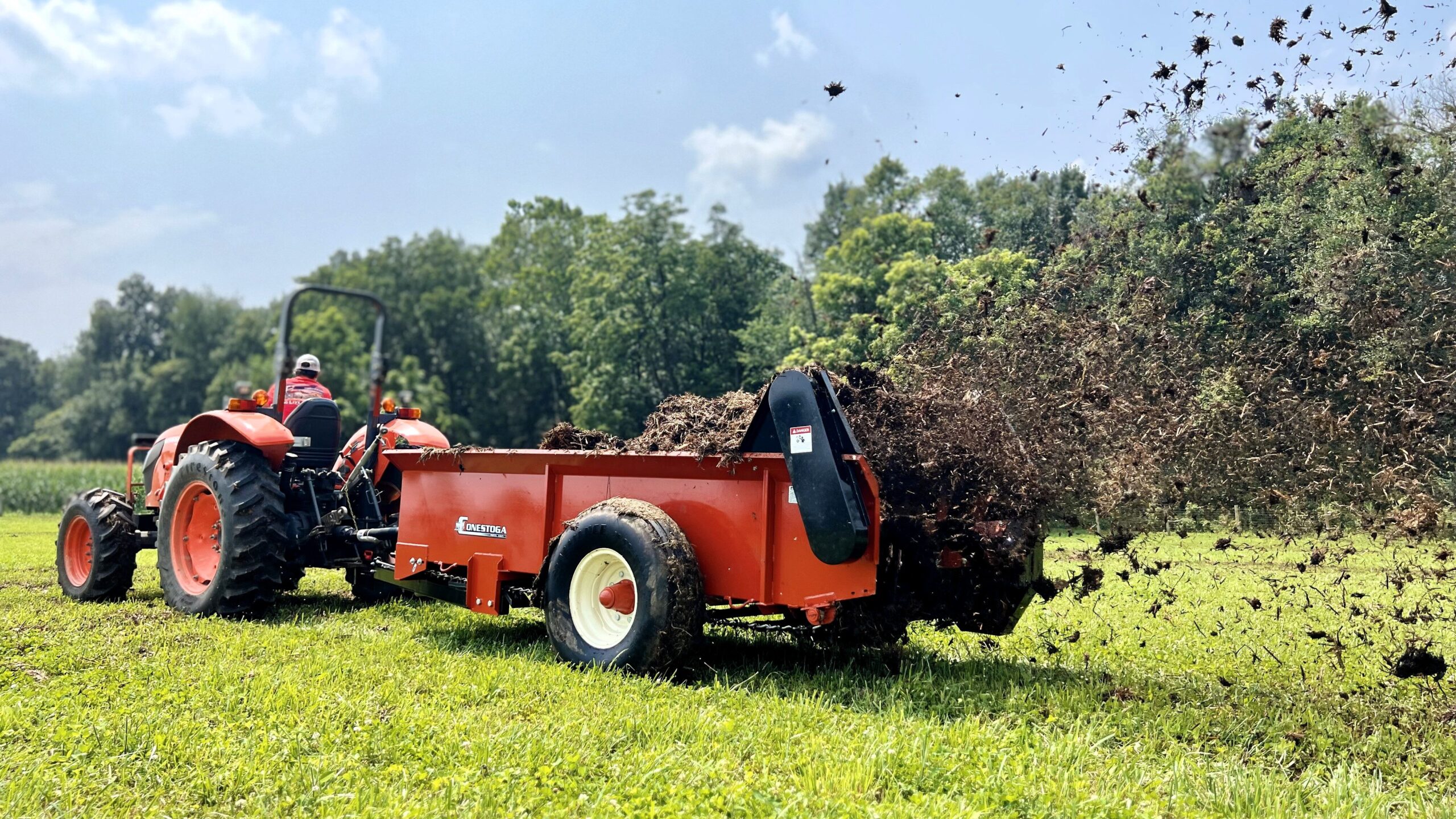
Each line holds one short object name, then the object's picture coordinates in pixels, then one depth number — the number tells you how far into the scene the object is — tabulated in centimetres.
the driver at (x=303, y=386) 874
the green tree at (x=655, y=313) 3775
